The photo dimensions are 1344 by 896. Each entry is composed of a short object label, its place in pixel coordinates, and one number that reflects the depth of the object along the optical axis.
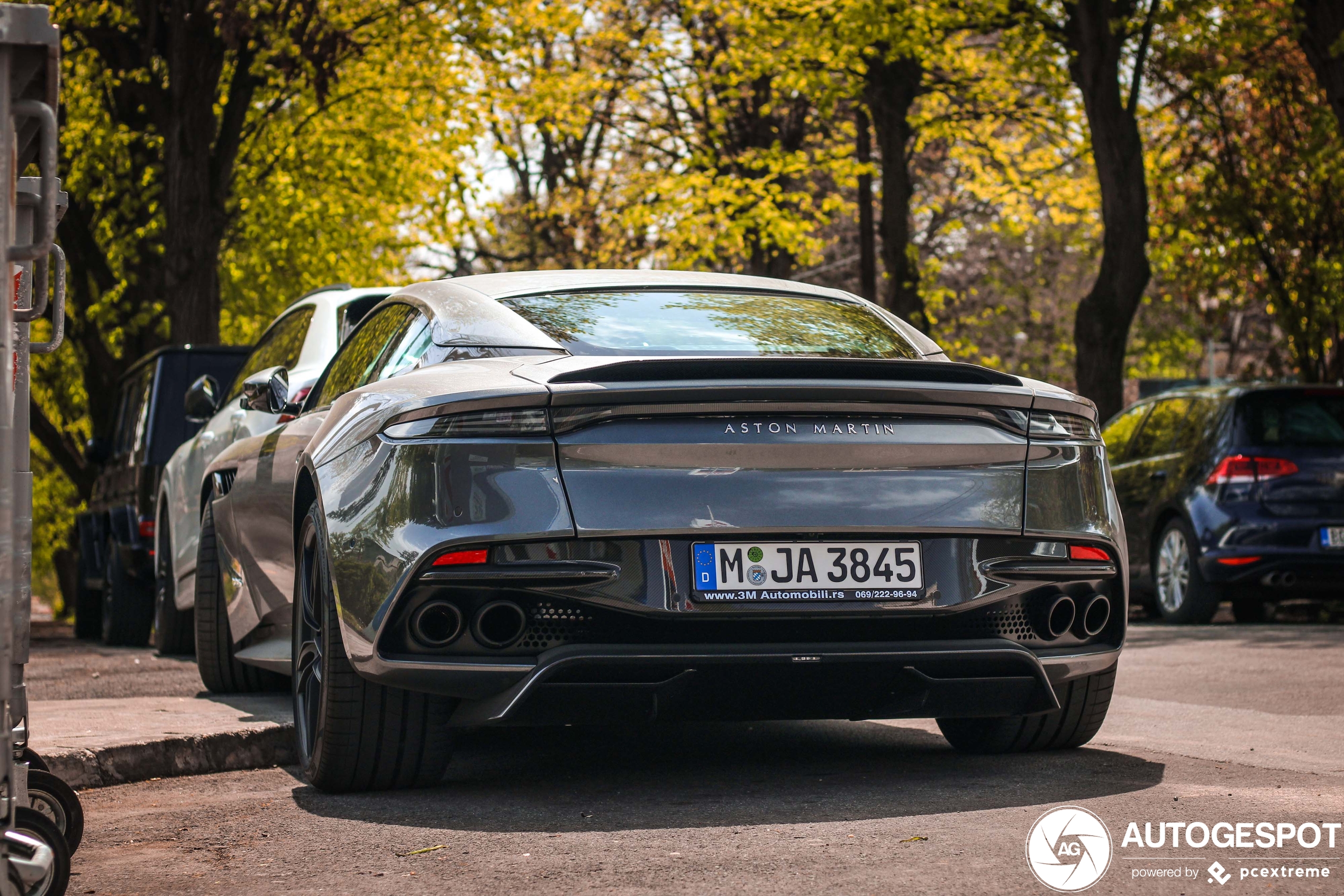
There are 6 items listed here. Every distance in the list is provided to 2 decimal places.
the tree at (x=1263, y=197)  22.59
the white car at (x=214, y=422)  8.46
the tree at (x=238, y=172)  17.86
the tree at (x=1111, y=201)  16.83
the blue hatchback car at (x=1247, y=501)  11.83
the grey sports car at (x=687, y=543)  4.45
